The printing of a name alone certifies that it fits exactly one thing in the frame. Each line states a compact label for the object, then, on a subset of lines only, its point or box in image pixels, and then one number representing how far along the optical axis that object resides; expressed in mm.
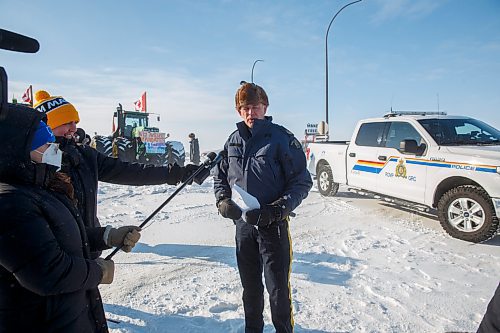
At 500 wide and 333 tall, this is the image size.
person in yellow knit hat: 1991
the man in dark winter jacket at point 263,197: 2488
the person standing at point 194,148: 16453
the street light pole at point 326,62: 15461
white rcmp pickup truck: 5086
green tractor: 13703
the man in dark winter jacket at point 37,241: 1261
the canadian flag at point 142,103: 16531
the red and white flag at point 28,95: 13406
